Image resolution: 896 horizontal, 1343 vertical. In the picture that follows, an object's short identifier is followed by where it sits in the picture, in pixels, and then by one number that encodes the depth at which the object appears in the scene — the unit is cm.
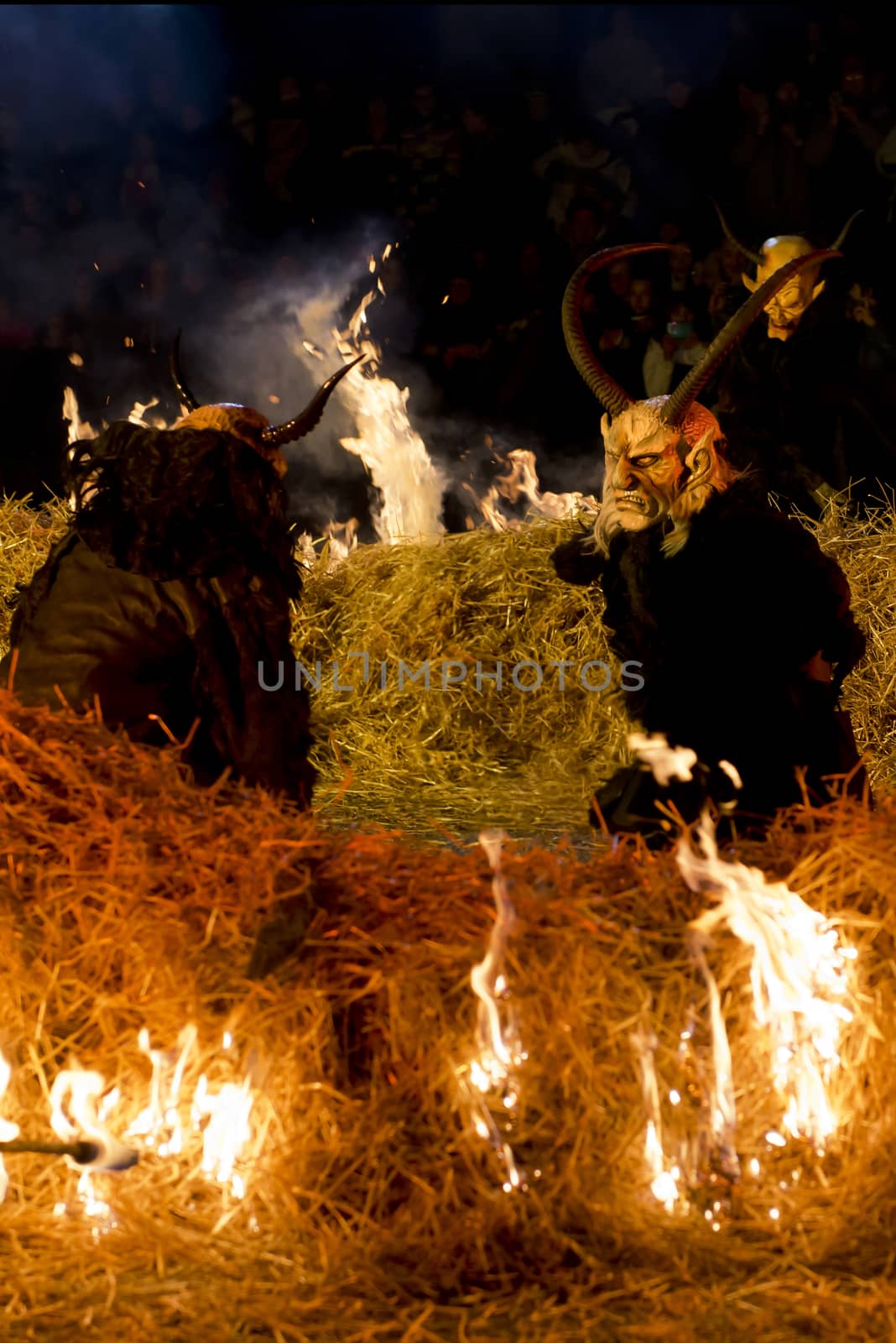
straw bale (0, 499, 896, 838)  429
